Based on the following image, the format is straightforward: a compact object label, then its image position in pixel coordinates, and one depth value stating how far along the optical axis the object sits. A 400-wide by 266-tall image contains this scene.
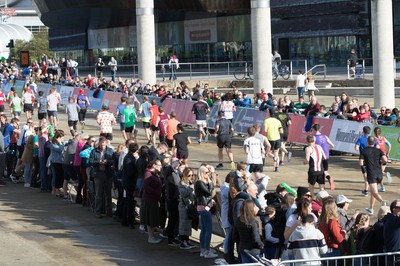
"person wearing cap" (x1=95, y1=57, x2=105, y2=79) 58.34
